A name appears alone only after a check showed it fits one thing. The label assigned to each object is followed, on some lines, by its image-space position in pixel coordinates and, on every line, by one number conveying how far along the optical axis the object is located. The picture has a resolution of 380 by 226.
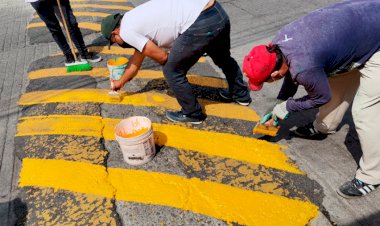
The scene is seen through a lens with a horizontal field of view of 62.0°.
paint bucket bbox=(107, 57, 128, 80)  4.05
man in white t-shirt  3.17
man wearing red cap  2.40
